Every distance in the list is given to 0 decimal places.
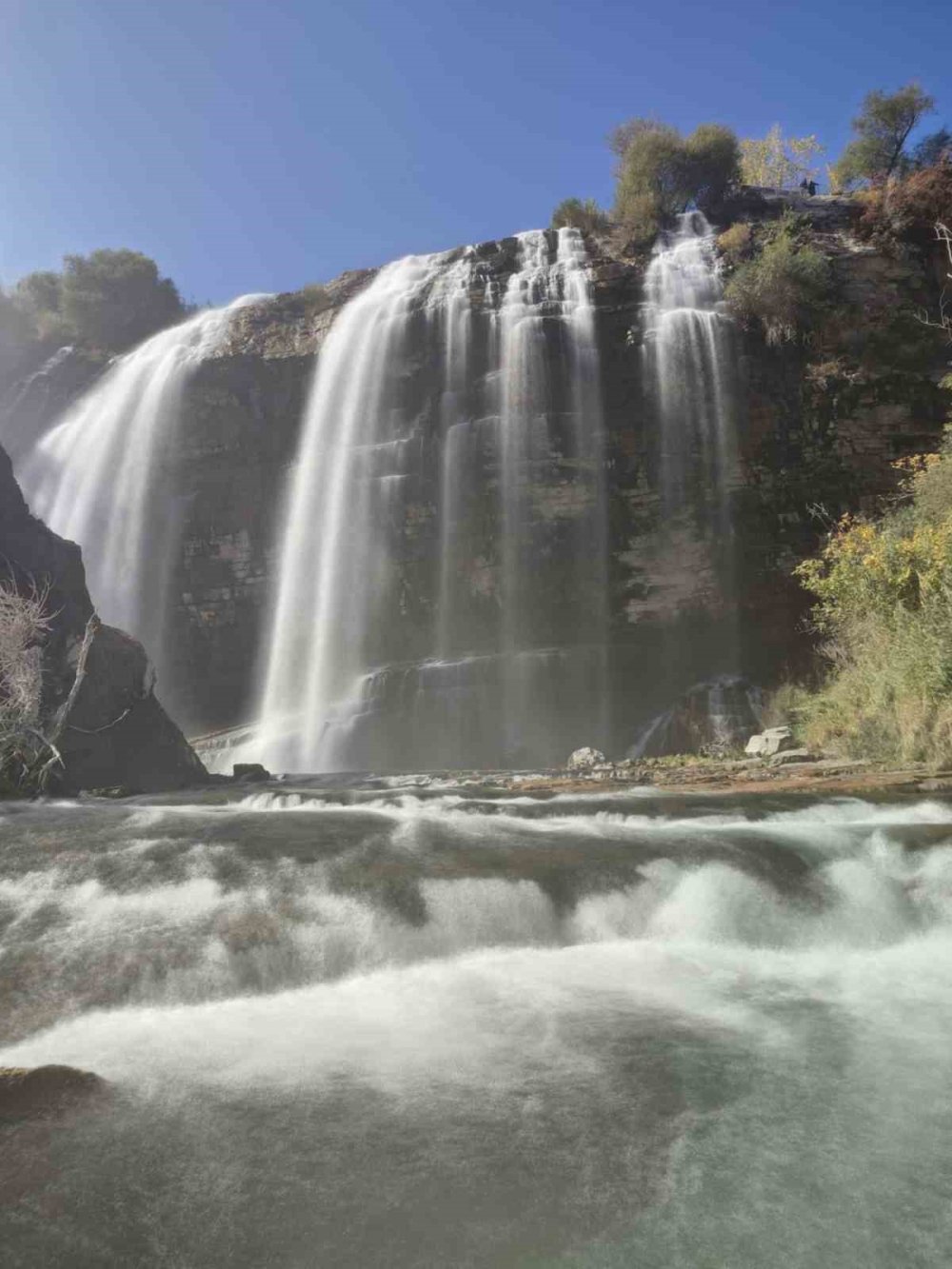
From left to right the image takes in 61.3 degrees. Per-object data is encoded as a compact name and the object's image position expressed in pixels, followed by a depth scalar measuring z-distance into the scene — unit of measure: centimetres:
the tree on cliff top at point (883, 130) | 2492
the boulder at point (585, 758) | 1498
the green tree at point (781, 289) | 1888
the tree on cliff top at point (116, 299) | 3070
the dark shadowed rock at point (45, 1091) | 324
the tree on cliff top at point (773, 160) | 3734
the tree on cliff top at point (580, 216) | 2300
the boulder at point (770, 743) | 1280
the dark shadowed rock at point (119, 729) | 1370
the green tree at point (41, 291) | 3244
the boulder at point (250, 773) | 1469
